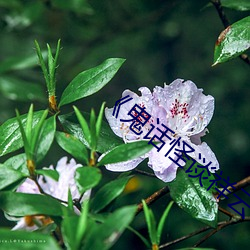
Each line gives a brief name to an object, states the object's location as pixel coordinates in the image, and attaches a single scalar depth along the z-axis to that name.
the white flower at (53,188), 0.78
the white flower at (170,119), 0.75
